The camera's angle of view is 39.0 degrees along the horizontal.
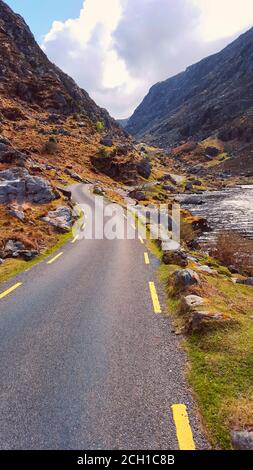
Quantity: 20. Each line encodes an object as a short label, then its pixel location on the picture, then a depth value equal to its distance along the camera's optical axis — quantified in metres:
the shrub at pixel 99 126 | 153.75
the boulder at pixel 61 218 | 29.48
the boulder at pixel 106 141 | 130.07
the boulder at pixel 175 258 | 17.91
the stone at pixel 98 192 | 61.80
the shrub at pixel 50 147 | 96.44
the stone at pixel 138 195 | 72.39
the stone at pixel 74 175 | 79.62
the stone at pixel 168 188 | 103.96
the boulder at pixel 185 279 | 12.12
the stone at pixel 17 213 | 27.50
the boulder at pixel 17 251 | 19.81
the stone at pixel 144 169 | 109.88
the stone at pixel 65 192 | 42.99
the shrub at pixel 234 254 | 25.35
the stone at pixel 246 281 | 17.52
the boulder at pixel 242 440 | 4.97
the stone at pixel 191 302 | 10.16
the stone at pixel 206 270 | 17.64
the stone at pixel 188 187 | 112.04
